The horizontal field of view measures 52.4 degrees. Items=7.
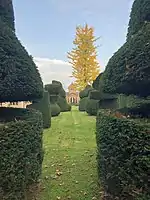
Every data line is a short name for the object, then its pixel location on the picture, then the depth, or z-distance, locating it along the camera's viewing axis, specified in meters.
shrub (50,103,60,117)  9.03
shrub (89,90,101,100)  8.32
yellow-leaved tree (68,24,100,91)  15.67
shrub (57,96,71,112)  11.18
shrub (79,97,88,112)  11.56
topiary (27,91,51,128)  5.94
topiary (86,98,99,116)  8.64
